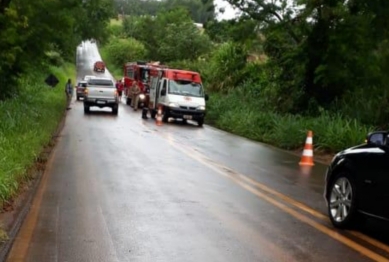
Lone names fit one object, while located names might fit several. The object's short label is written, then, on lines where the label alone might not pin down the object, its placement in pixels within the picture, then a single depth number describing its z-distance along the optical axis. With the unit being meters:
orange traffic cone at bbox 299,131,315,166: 16.44
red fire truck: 40.78
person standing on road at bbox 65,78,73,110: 45.70
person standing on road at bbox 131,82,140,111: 40.84
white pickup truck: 34.78
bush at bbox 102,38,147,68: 95.50
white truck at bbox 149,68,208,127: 30.53
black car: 7.48
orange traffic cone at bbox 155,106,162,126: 29.45
